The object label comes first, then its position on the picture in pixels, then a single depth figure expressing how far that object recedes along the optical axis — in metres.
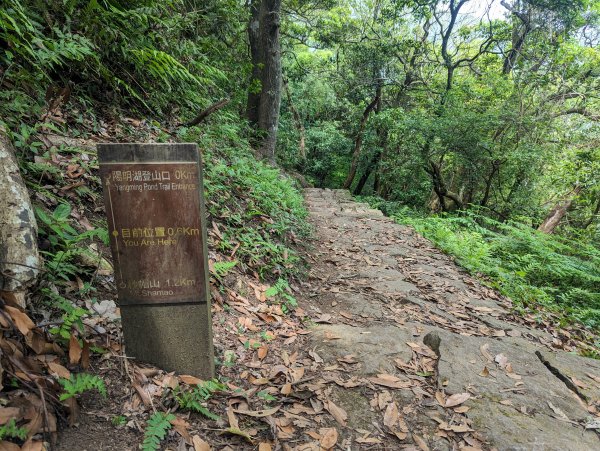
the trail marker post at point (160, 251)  2.04
